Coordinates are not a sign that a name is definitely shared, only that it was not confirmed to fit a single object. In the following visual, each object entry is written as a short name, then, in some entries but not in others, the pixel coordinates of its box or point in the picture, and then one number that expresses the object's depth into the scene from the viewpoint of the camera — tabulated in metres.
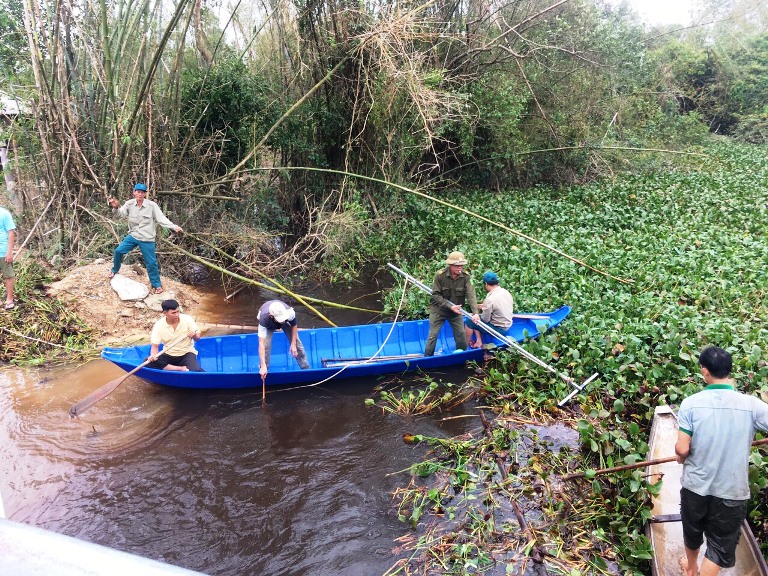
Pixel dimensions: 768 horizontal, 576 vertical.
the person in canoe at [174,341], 6.30
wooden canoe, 3.47
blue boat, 6.64
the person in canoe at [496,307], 7.11
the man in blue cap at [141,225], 8.23
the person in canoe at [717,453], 3.14
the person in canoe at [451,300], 6.95
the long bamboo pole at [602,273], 8.09
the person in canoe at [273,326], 6.48
